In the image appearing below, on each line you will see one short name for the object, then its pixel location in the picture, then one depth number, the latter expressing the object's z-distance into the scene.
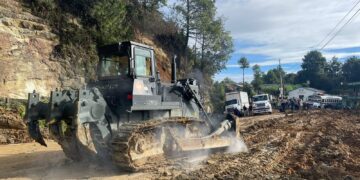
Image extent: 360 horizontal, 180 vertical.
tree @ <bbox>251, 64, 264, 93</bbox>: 73.70
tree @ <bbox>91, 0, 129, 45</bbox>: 23.70
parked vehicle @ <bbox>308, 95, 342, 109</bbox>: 49.42
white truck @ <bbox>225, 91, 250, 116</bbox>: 39.18
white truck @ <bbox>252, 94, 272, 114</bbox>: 39.44
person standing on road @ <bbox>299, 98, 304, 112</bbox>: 45.40
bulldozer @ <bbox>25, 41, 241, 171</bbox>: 8.55
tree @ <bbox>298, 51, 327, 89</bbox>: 100.19
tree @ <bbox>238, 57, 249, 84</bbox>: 88.75
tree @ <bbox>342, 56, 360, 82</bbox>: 98.41
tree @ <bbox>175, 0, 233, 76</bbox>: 40.03
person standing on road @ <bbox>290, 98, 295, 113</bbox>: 44.20
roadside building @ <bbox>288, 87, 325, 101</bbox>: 82.84
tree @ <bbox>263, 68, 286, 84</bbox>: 115.79
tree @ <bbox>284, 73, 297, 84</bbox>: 116.01
